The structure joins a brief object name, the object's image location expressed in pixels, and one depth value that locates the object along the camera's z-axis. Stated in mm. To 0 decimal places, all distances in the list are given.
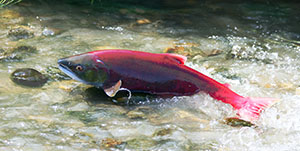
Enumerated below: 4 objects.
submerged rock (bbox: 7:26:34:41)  5456
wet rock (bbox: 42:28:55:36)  5715
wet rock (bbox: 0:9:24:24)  6131
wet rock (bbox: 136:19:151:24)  6623
